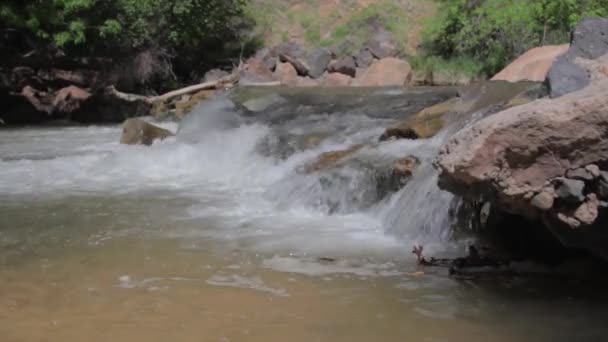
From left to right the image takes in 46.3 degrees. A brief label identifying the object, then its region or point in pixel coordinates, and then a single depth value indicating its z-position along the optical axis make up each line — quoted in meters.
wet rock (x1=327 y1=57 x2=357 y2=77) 17.70
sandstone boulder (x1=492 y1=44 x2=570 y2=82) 11.00
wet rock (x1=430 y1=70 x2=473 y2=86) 16.53
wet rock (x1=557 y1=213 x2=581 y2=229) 3.40
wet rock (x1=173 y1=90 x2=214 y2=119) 14.70
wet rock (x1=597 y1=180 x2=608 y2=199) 3.30
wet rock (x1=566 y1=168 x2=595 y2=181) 3.38
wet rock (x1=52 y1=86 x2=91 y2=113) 16.39
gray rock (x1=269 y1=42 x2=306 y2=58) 18.77
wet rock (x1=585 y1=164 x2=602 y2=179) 3.35
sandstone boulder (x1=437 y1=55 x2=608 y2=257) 3.37
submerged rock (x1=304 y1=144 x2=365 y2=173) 7.39
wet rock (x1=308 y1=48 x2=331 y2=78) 17.94
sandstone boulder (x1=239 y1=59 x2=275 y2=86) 17.47
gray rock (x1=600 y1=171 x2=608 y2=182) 3.30
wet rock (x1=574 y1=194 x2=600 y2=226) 3.35
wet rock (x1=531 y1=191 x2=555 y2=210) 3.48
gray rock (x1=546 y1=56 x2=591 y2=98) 4.27
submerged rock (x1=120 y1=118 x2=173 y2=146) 10.89
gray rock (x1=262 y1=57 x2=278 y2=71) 18.61
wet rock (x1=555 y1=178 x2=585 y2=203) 3.38
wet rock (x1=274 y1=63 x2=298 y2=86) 17.67
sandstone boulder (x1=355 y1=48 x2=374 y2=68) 18.25
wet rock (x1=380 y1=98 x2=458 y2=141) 7.42
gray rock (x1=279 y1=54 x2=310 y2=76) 18.00
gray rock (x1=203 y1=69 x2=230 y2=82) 18.60
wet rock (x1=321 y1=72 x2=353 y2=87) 17.16
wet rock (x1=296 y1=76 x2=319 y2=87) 17.12
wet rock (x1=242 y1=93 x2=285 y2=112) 11.45
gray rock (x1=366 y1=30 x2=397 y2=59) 18.59
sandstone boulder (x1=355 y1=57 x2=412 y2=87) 16.11
